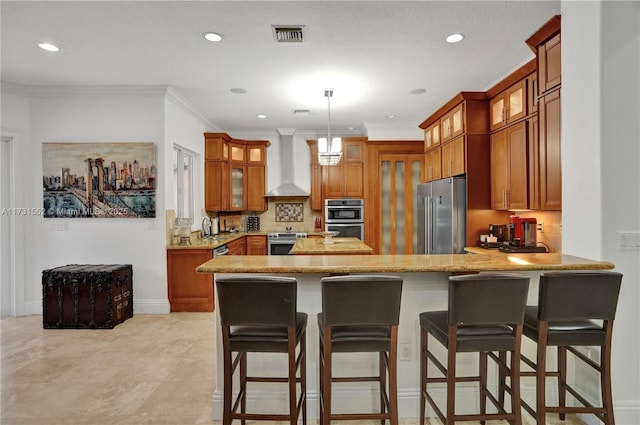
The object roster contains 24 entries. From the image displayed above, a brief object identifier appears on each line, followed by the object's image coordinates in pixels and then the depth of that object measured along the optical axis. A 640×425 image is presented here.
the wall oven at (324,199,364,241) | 6.31
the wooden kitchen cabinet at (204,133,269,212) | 6.04
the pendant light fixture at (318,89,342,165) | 4.25
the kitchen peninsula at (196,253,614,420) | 2.24
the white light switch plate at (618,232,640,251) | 2.10
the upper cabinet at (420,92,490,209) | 4.08
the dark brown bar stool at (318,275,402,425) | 1.74
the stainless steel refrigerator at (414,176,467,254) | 4.15
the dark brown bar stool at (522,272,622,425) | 1.77
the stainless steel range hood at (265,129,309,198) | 6.68
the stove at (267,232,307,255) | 6.29
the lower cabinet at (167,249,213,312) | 4.50
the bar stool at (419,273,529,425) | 1.71
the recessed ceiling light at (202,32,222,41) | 2.97
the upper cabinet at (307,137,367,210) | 6.47
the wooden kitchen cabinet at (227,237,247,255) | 5.45
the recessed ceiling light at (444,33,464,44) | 3.03
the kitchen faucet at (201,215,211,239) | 5.80
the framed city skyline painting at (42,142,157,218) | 4.39
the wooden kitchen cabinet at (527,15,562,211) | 2.79
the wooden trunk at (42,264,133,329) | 3.93
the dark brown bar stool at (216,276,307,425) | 1.74
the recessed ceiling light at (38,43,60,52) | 3.19
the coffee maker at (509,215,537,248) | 3.60
